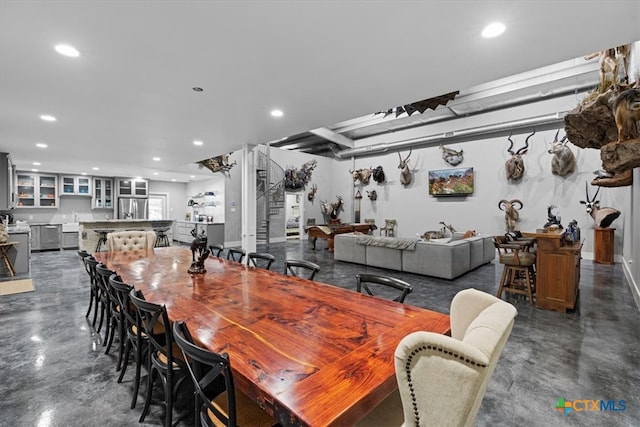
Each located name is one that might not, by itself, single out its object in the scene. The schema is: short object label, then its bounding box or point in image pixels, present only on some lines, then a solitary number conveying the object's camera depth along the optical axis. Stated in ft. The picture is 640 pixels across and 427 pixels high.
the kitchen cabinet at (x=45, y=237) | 27.78
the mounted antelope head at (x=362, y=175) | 37.14
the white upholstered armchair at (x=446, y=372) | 2.51
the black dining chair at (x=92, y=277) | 9.56
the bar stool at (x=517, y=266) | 12.91
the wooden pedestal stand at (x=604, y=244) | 21.68
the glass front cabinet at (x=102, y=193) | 33.75
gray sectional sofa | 17.37
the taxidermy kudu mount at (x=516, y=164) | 25.82
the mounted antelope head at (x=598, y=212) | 20.85
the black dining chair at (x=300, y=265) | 8.94
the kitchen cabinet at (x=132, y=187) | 35.15
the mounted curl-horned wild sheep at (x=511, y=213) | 25.88
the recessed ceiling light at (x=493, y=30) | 6.38
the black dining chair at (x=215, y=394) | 3.40
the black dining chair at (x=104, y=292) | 8.15
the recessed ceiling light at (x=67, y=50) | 7.22
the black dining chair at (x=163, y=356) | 5.10
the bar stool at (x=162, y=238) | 26.37
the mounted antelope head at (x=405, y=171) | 33.47
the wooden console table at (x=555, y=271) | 11.80
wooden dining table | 3.08
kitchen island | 24.94
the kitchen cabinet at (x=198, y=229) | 30.37
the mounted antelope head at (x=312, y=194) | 38.78
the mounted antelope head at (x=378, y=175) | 35.91
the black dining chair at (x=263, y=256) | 10.48
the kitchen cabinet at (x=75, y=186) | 31.71
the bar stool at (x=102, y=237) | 24.13
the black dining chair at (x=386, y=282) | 6.54
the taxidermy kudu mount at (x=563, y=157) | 23.58
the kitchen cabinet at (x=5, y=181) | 19.90
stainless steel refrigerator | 35.04
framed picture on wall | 29.27
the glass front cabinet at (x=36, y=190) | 29.30
